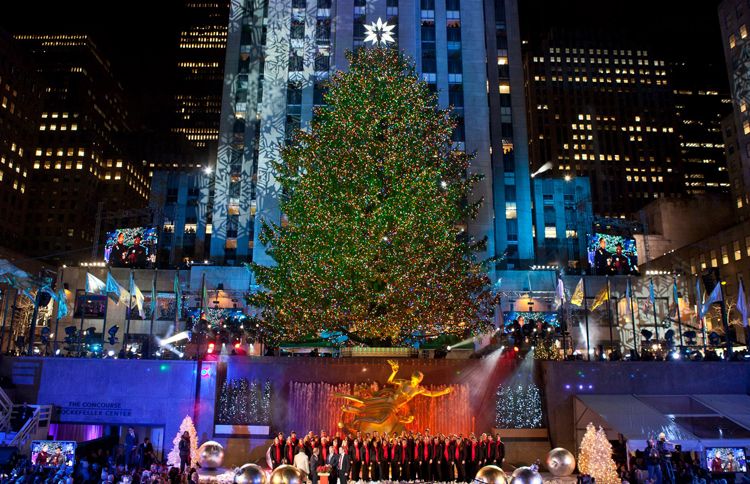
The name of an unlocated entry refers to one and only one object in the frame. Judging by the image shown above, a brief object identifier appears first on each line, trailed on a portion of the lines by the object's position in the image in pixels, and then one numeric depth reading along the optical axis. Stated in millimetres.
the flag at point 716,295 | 28203
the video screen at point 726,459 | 18906
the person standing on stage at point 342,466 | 18156
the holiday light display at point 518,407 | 24016
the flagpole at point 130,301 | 30141
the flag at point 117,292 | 30172
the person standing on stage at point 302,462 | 19344
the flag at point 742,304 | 27297
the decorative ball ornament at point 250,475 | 16531
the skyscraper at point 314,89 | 52219
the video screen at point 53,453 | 18453
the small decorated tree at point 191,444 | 21625
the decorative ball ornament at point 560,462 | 19453
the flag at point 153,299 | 31000
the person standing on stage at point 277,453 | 20141
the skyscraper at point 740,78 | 75312
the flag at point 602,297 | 30594
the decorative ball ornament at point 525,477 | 16484
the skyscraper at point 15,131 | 101500
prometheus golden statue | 22219
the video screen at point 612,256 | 54000
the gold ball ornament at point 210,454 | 20406
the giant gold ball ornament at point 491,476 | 16984
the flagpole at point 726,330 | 25906
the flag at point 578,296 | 31541
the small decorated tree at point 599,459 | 19719
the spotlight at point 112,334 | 28953
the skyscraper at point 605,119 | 130375
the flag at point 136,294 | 31141
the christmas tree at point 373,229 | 26562
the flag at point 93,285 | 30188
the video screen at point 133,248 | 56781
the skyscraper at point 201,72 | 174625
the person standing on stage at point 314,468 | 18281
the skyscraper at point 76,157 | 118688
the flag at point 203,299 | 30859
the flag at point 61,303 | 30594
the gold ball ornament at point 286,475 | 16438
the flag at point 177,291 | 30538
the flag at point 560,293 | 30484
